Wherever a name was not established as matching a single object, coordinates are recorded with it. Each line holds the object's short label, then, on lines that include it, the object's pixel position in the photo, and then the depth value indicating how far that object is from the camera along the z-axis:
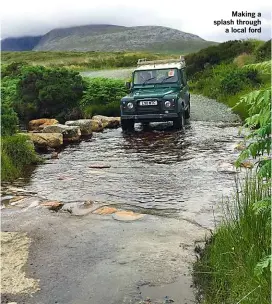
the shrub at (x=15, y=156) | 6.86
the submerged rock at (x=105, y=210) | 4.95
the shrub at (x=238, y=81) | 16.07
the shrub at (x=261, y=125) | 2.04
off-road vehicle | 10.15
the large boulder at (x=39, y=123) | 11.89
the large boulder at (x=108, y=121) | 12.16
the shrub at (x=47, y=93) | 13.57
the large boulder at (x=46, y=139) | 9.44
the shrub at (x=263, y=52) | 19.09
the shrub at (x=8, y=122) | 8.32
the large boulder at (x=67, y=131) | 10.22
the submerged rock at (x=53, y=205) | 5.21
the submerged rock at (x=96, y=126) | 11.46
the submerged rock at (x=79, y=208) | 5.00
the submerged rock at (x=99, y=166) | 7.28
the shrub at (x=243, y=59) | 20.19
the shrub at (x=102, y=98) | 13.52
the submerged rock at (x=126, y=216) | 4.70
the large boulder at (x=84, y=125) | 10.89
